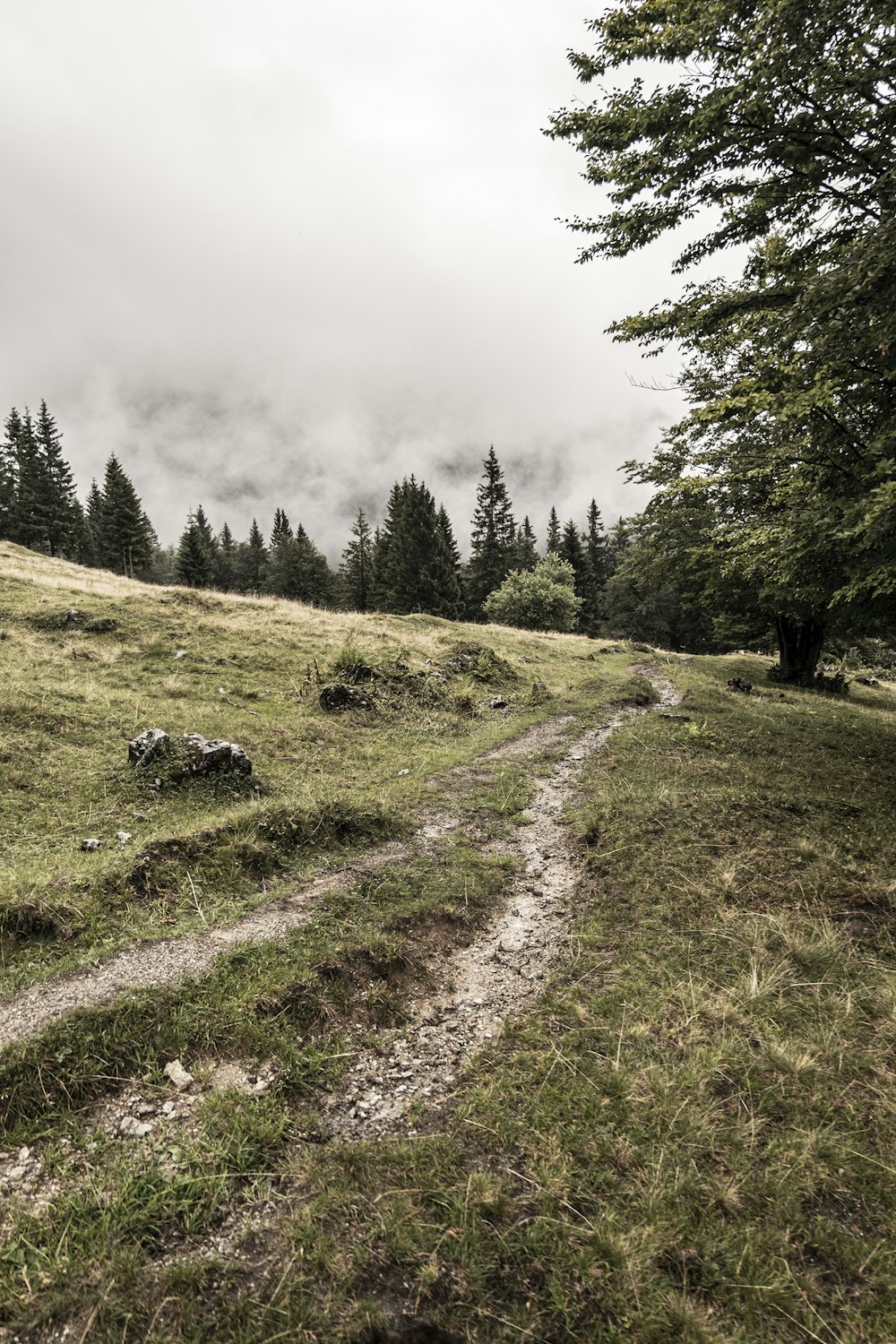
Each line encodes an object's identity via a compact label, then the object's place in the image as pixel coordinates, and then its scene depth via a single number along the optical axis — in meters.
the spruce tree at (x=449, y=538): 70.39
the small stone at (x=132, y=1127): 4.27
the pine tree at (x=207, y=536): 88.68
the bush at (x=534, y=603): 56.47
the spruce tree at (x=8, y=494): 67.88
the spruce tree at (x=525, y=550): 88.75
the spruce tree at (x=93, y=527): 81.75
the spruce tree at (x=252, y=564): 94.25
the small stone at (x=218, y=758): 10.47
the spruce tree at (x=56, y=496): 70.31
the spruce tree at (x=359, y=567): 76.25
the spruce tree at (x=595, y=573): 80.06
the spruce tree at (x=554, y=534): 96.88
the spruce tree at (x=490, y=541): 71.62
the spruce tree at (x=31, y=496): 68.12
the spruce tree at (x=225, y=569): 100.50
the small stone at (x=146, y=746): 10.43
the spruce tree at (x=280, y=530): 109.04
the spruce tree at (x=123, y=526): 70.25
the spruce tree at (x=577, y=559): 79.94
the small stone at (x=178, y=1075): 4.69
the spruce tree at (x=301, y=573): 79.81
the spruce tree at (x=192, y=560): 70.06
